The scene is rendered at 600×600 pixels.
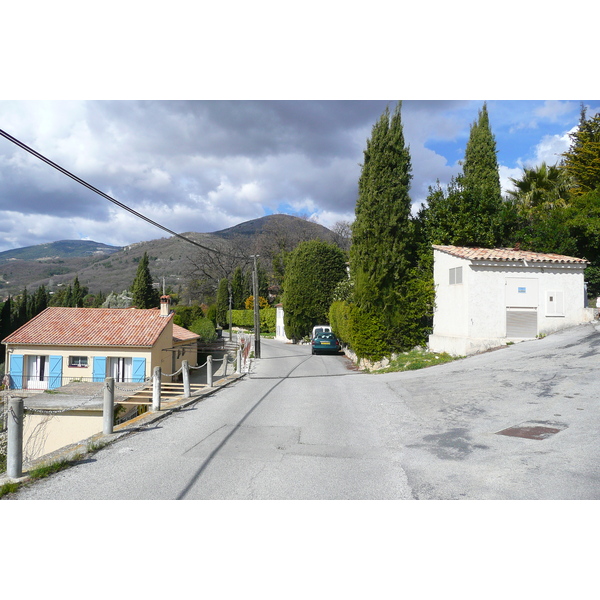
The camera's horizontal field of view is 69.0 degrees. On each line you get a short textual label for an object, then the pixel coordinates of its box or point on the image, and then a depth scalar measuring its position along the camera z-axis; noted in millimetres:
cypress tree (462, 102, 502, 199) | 27750
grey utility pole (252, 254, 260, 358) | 27766
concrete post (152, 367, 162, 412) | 9828
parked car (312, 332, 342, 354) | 28467
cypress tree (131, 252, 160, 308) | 56812
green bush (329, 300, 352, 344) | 24631
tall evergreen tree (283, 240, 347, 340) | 38781
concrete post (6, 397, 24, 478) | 5488
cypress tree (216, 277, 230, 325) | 62375
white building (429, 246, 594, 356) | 16297
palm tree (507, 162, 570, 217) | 25516
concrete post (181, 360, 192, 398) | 11562
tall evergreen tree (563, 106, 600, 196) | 26484
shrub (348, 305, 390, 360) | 19844
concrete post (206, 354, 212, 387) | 13633
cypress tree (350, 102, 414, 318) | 20109
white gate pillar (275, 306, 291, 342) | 47500
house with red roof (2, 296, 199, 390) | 26156
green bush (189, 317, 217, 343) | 39344
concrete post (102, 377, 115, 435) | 7574
